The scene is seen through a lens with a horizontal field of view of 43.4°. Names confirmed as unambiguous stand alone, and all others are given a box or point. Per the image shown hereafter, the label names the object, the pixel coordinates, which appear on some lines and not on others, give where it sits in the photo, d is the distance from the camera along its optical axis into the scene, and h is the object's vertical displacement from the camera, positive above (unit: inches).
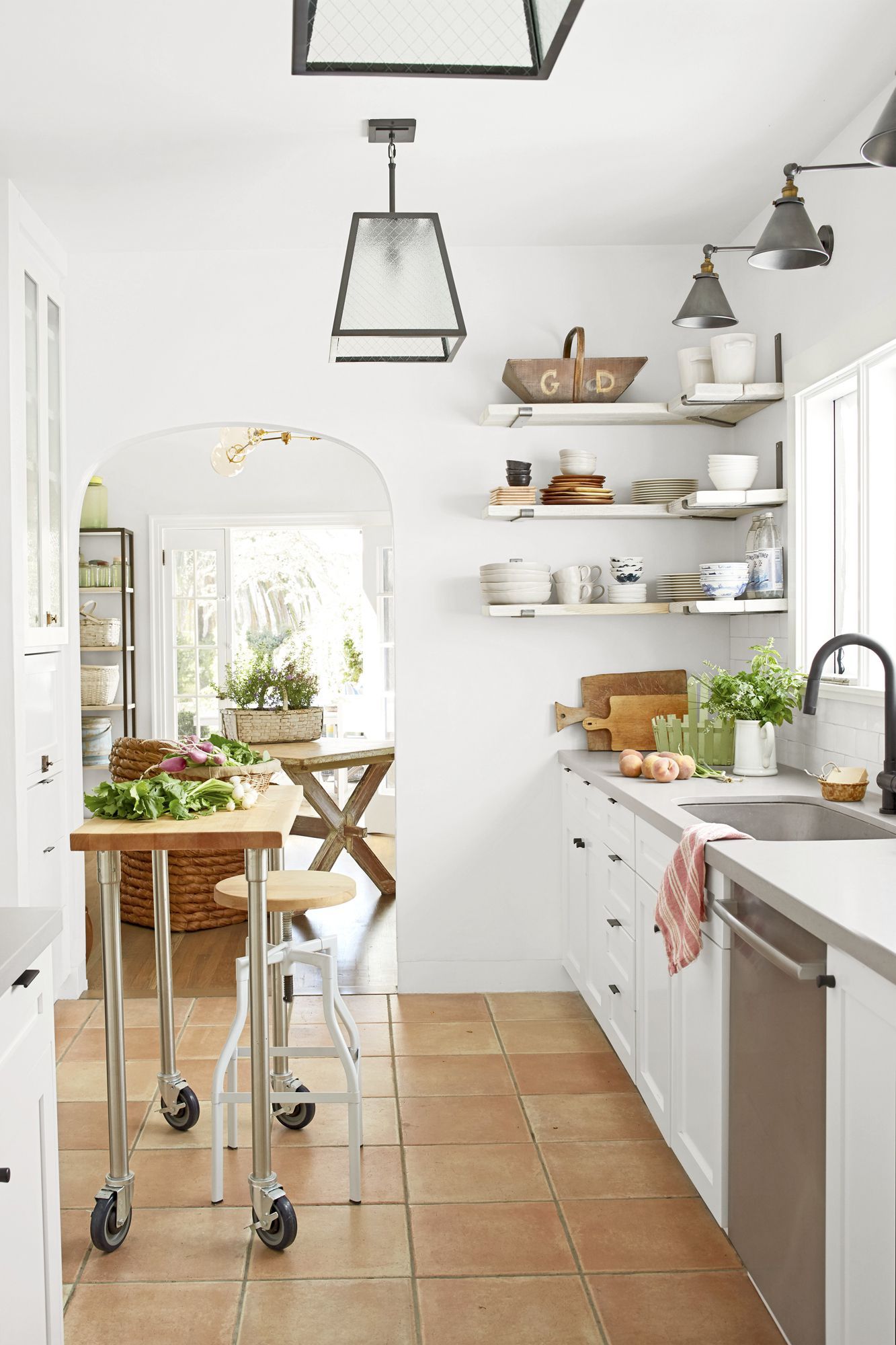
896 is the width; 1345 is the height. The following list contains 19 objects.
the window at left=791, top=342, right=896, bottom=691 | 125.7 +14.6
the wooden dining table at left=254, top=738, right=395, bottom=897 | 212.5 -30.7
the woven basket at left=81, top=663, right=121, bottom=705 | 272.8 -10.6
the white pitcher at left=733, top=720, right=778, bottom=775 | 138.7 -13.9
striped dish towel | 95.6 -22.7
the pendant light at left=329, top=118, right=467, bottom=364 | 112.3 +35.9
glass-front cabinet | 150.3 +24.9
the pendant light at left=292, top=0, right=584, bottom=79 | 66.5 +36.3
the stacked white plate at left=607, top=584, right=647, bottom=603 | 161.8 +6.2
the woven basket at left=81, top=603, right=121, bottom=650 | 276.4 +2.0
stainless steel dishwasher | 73.3 -33.7
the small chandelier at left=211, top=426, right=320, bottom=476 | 228.2 +39.0
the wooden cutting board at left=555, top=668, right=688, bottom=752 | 168.7 -8.4
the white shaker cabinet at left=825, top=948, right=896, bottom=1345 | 61.8 -30.1
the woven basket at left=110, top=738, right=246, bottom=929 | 198.1 -42.4
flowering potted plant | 222.7 -13.8
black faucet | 109.2 -6.4
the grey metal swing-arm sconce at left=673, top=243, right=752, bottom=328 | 130.0 +38.2
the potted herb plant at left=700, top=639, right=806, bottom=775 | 137.9 -8.7
